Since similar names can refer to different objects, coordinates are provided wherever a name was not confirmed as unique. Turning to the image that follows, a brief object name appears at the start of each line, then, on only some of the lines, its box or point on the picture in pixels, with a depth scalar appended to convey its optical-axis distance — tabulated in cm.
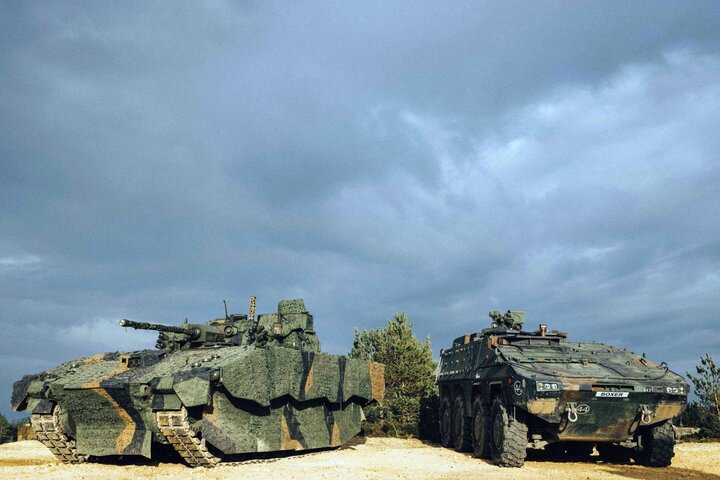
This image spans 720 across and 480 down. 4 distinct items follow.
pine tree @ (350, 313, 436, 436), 2491
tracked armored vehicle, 1318
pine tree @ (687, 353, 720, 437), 2206
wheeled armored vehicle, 1305
